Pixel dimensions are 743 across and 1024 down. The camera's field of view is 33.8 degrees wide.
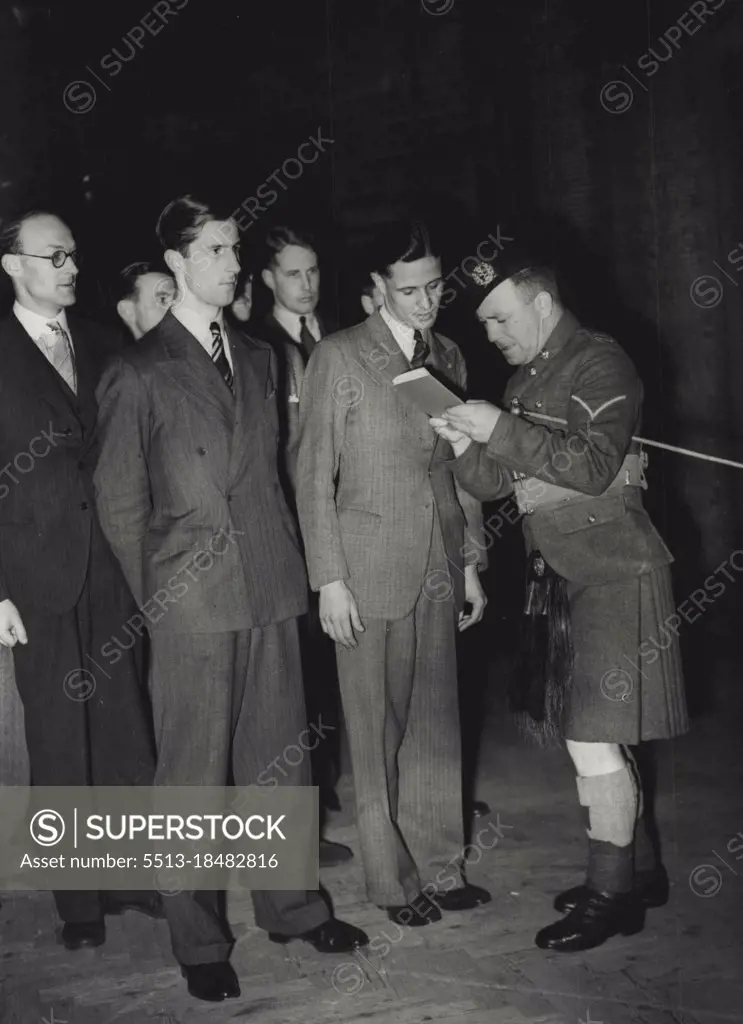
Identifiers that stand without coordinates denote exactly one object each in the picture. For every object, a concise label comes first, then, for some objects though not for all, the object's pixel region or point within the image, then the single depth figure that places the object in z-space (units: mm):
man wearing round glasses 3432
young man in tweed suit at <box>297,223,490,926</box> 3363
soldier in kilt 3219
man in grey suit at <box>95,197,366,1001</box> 3131
